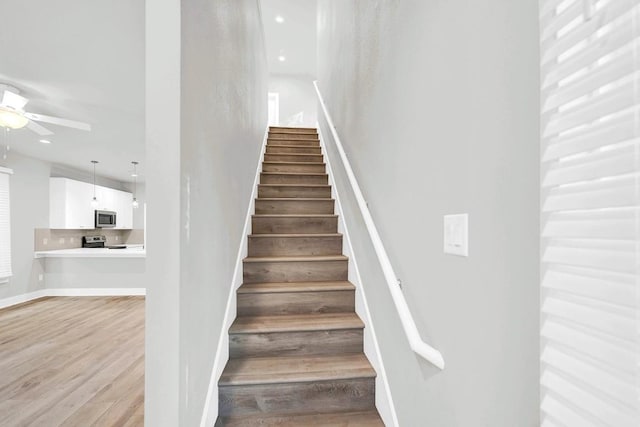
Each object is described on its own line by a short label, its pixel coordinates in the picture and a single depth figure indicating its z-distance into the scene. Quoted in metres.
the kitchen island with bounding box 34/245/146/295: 5.68
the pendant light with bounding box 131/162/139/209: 6.52
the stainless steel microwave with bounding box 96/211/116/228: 6.94
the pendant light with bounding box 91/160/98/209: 6.57
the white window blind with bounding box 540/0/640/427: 0.47
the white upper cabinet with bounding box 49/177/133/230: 5.94
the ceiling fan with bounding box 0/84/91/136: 2.73
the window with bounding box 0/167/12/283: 4.94
